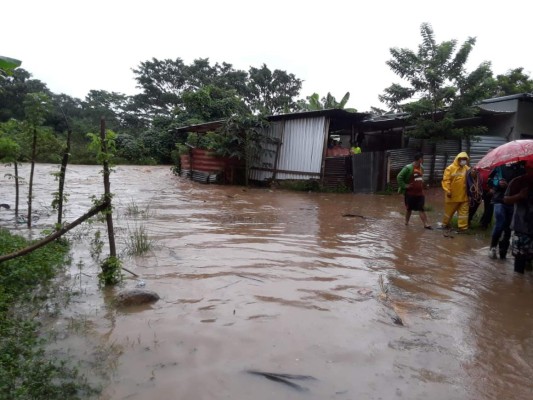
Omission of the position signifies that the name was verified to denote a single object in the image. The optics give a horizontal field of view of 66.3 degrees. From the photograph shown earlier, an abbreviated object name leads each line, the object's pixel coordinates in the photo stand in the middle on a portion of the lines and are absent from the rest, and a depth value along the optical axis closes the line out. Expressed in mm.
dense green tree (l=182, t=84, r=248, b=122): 24578
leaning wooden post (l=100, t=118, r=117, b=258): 4312
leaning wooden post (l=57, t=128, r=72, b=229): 5652
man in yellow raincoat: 7953
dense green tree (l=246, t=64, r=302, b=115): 38500
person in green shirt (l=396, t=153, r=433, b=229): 8422
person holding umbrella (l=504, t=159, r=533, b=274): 4953
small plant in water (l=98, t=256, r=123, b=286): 4441
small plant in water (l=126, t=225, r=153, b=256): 5770
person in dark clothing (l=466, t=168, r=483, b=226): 7898
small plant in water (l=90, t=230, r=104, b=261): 5590
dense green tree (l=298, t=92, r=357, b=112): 20297
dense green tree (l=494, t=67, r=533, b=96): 19562
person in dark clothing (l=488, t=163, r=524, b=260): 5801
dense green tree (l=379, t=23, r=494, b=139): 13452
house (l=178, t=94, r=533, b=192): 14711
